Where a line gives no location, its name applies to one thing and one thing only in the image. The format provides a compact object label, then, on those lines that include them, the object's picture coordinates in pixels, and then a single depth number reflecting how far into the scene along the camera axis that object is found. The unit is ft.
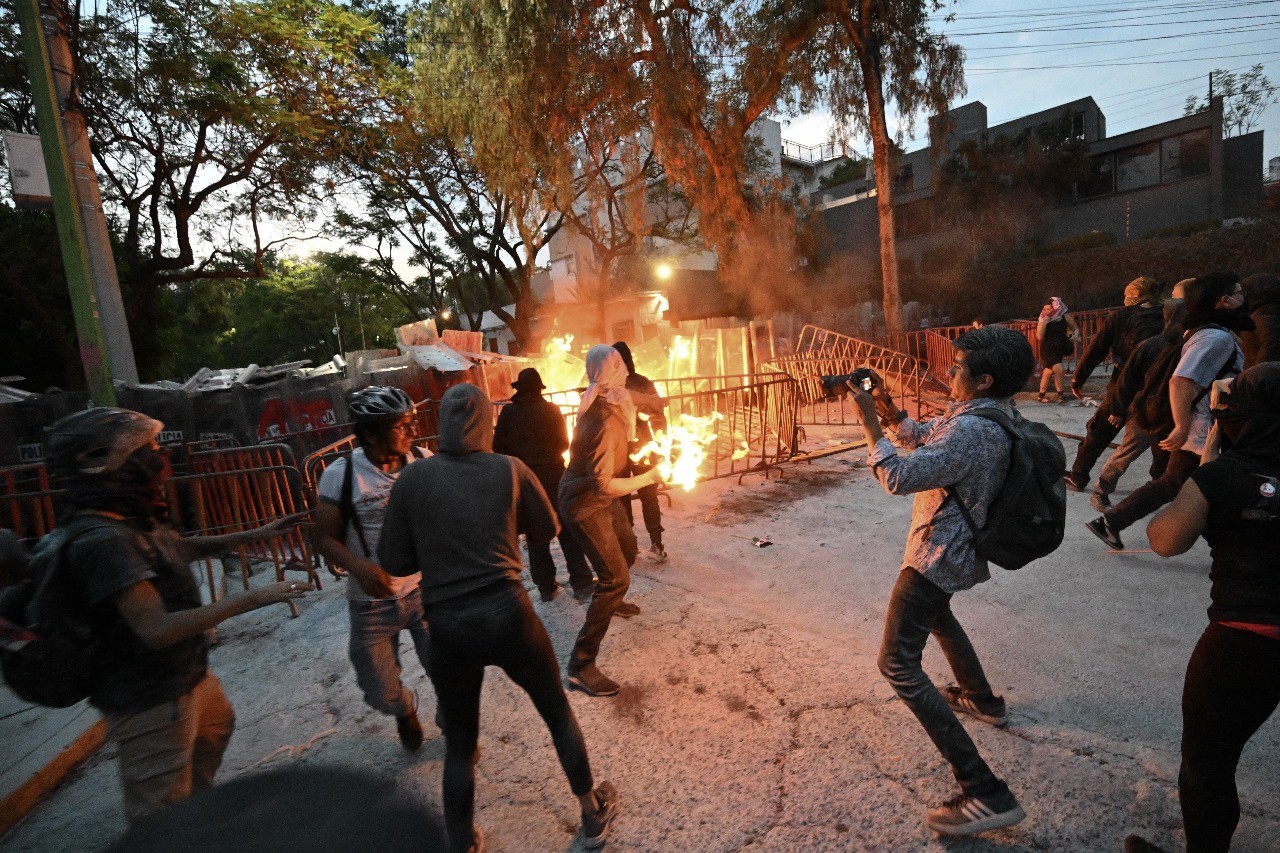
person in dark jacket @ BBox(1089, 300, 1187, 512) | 16.37
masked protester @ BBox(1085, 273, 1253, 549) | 13.69
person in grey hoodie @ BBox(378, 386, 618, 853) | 7.54
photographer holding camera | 7.61
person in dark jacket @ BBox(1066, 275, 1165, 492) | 18.81
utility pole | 17.99
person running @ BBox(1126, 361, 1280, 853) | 6.10
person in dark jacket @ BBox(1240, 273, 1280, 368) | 13.70
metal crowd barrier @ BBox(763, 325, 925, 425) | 37.27
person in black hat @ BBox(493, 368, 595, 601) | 16.02
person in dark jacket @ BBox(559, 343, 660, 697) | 12.07
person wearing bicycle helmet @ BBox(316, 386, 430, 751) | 9.23
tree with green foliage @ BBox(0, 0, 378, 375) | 38.70
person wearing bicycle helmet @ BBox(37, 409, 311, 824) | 6.32
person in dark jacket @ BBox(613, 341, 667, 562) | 17.89
